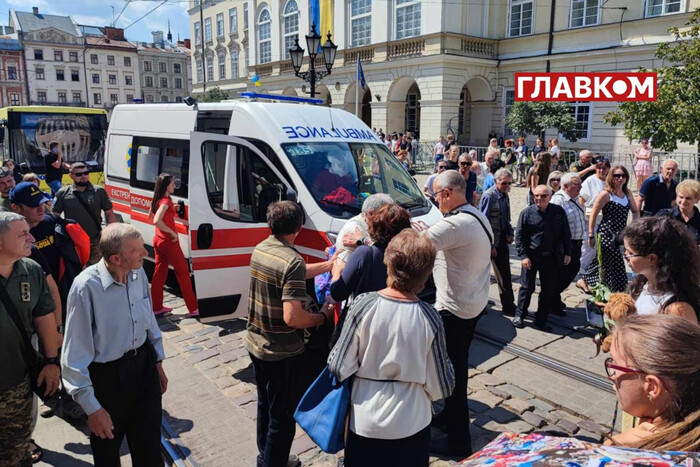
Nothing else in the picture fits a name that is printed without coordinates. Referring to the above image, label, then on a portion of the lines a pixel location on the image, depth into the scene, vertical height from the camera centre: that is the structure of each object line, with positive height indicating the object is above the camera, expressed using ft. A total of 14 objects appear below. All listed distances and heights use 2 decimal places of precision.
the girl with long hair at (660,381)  4.89 -2.46
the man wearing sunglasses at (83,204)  21.30 -2.72
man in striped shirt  10.63 -3.92
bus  51.44 +0.41
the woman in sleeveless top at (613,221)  20.63 -3.34
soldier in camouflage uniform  9.46 -3.76
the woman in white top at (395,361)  8.25 -3.58
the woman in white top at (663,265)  9.42 -2.43
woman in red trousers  21.17 -4.49
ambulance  18.01 -1.55
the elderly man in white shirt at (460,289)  12.41 -3.65
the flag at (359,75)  56.69 +7.27
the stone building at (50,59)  257.55 +39.94
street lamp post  41.01 +6.96
